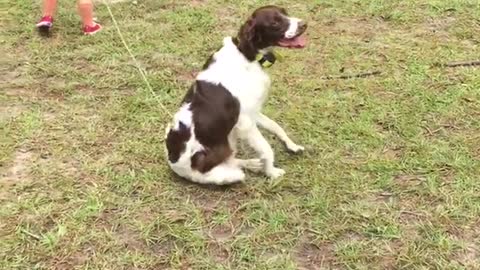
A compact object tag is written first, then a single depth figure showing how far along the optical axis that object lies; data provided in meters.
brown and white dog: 3.53
